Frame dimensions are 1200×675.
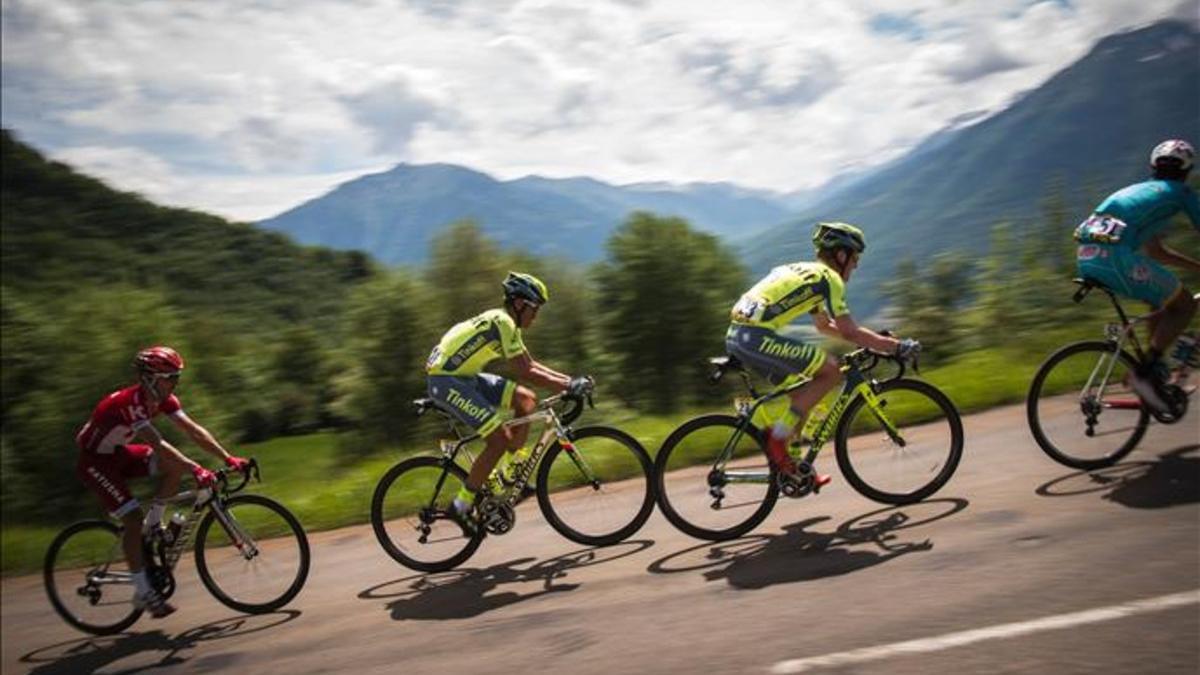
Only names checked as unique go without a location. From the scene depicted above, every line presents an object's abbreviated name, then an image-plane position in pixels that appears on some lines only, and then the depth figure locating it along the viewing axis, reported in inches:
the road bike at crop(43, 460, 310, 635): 265.6
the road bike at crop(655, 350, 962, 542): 254.5
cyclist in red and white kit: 261.4
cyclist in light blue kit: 248.1
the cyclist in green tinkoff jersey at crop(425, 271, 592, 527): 271.0
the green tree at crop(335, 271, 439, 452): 1801.2
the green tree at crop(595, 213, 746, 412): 1706.4
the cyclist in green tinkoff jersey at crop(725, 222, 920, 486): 248.7
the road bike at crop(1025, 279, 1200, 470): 249.9
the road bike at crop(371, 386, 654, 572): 271.6
